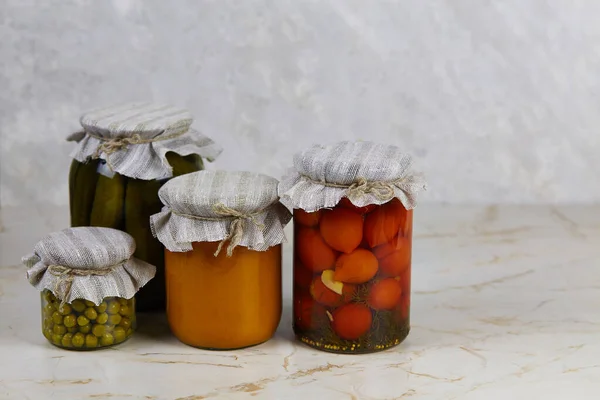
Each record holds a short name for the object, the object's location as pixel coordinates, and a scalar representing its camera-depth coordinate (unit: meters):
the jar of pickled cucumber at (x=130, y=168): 1.39
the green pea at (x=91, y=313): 1.33
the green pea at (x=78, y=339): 1.35
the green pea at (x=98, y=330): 1.35
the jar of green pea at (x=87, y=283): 1.32
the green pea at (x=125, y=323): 1.36
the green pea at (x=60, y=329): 1.35
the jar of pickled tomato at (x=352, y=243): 1.29
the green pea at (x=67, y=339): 1.35
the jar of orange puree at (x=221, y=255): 1.31
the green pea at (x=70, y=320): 1.34
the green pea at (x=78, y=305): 1.33
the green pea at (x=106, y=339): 1.35
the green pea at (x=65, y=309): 1.33
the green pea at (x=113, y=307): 1.34
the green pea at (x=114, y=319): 1.35
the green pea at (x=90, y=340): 1.35
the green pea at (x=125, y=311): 1.35
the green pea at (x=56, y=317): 1.34
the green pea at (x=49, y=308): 1.34
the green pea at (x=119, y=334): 1.36
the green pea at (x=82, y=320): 1.34
